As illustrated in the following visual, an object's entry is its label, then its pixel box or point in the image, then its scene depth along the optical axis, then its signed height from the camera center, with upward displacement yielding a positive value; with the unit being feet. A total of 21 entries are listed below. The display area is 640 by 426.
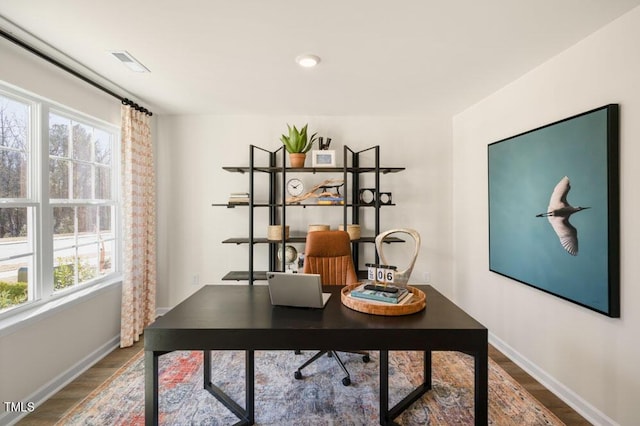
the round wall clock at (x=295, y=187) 11.87 +0.90
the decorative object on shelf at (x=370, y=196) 11.52 +0.54
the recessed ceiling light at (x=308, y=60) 7.32 +3.56
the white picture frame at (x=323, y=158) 11.23 +1.89
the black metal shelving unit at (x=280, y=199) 10.88 +0.45
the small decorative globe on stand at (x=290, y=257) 11.47 -1.69
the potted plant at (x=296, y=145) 11.09 +2.35
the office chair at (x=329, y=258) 8.40 -1.28
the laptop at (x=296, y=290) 5.36 -1.37
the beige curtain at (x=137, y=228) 9.93 -0.56
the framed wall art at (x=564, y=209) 5.90 +0.05
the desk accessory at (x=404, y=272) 5.86 -1.16
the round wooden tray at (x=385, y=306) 5.20 -1.62
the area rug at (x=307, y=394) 6.43 -4.20
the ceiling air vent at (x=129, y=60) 7.19 +3.62
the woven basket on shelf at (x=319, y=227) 11.02 -0.57
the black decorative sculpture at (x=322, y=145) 11.63 +2.44
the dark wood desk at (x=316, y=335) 4.64 -1.84
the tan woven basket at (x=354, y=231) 11.07 -0.71
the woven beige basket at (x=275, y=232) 11.03 -0.74
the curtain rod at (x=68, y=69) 6.19 +3.43
